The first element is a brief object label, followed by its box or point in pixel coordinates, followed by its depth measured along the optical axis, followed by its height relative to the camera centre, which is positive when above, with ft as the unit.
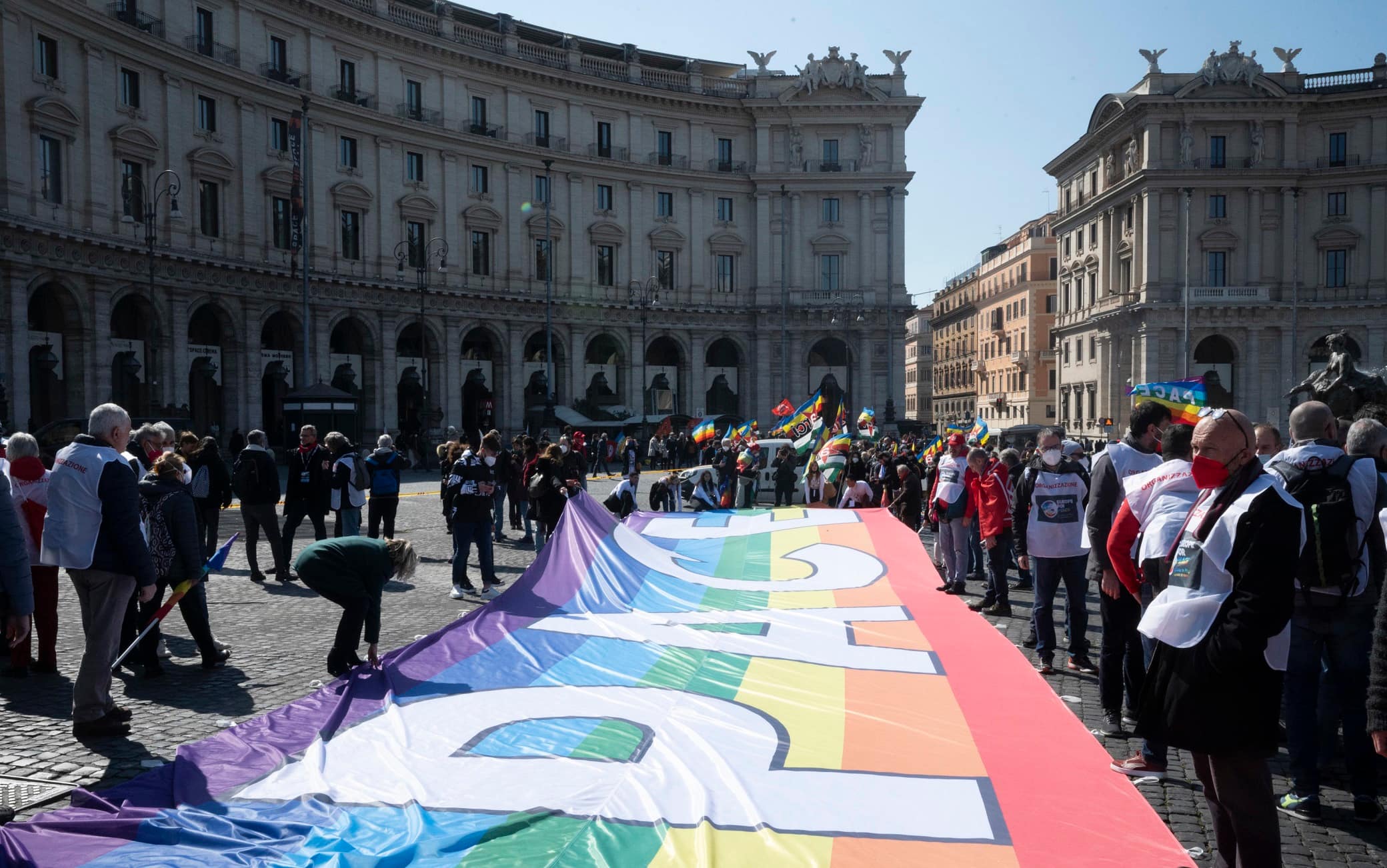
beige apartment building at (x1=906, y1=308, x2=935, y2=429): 372.38 +13.66
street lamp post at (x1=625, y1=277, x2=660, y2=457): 170.46 +20.79
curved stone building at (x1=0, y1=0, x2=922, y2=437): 108.68 +28.82
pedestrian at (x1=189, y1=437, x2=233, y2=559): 38.45 -2.87
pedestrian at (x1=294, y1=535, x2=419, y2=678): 23.39 -3.87
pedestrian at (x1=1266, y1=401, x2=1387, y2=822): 17.71 -3.36
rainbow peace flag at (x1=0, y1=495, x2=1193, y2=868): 15.05 -6.48
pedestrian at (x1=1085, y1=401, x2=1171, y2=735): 21.68 -3.51
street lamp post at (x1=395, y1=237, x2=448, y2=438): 142.51 +23.57
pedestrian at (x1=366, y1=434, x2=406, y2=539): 46.83 -3.33
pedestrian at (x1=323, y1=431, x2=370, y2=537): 43.37 -3.13
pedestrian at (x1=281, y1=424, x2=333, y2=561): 43.37 -3.07
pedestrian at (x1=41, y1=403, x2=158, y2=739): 21.12 -2.80
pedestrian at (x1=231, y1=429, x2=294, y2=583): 39.93 -3.16
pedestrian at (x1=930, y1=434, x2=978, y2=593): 37.29 -4.11
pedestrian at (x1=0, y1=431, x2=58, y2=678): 26.27 -3.35
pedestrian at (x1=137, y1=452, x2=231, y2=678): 25.36 -2.96
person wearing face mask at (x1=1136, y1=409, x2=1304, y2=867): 12.64 -2.96
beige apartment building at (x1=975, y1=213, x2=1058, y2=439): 253.85 +19.05
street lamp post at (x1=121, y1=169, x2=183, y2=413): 113.70 +24.96
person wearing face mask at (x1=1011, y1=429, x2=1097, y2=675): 26.50 -3.77
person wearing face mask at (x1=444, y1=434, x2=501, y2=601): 38.37 -3.78
